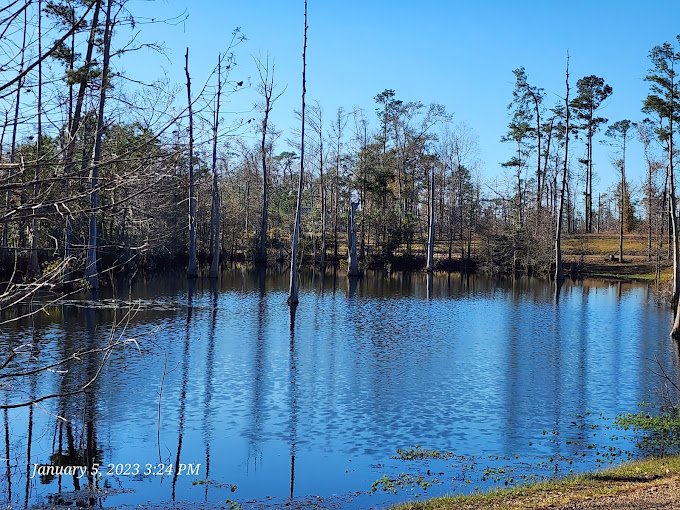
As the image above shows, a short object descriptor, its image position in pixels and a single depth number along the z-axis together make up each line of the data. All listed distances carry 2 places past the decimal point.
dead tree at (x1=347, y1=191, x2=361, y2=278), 47.75
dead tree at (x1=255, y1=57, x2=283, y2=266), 50.32
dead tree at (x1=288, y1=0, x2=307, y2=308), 28.42
